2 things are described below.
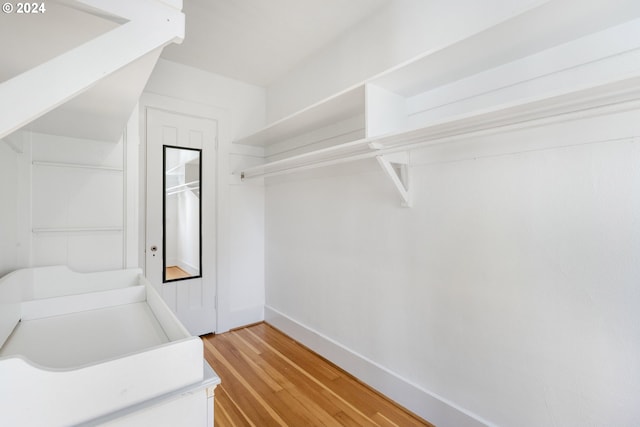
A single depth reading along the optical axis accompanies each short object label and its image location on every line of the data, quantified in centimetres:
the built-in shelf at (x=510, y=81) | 104
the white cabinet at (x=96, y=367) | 69
